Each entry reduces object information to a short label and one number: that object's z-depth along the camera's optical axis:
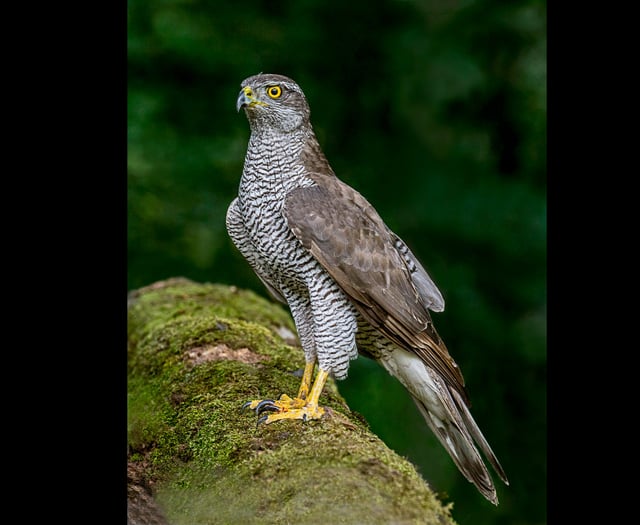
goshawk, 10.23
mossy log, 10.01
